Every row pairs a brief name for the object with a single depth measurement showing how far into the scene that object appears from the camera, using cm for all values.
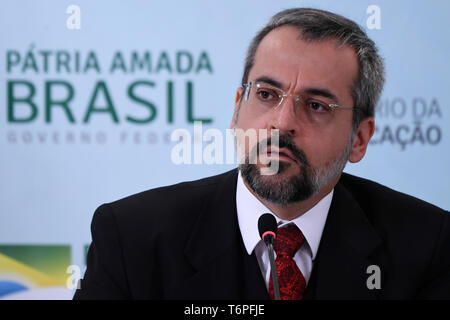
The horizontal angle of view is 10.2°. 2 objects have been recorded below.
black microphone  287
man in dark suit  299
